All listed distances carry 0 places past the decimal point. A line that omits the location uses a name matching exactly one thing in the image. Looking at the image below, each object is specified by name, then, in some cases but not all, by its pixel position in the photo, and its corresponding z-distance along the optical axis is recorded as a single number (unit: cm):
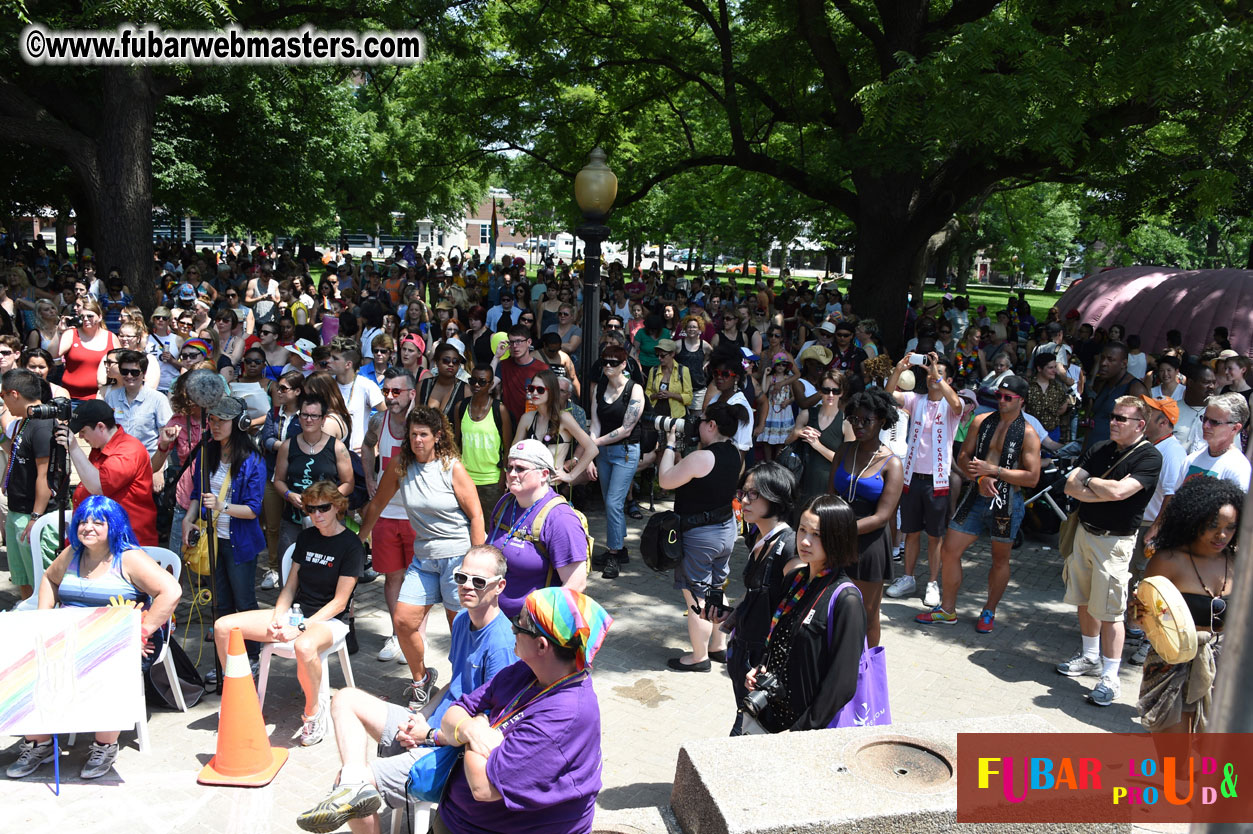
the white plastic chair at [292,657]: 548
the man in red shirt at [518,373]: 872
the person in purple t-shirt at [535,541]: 485
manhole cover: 375
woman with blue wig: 523
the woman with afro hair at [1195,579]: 440
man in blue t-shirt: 386
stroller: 905
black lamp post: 894
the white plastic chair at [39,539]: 582
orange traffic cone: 490
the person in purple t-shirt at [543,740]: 330
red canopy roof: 1806
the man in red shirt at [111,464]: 615
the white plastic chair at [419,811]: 385
